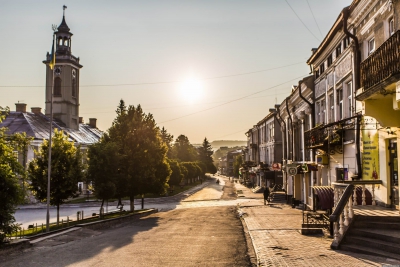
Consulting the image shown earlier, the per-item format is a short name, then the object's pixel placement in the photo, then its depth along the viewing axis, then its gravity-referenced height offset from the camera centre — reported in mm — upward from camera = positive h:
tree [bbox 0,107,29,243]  14289 -628
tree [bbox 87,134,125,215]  28938 +23
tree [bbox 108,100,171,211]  34531 +1398
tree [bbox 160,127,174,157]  133150 +9865
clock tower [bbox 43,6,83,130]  70500 +14510
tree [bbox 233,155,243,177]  121562 +1330
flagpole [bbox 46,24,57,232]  21828 +591
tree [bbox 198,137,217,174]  161375 +4670
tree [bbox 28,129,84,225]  25203 -214
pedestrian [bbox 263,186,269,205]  37341 -2306
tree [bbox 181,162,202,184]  90500 -367
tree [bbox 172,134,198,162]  142000 +6386
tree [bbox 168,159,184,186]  67688 -971
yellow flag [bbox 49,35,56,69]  23356 +5900
